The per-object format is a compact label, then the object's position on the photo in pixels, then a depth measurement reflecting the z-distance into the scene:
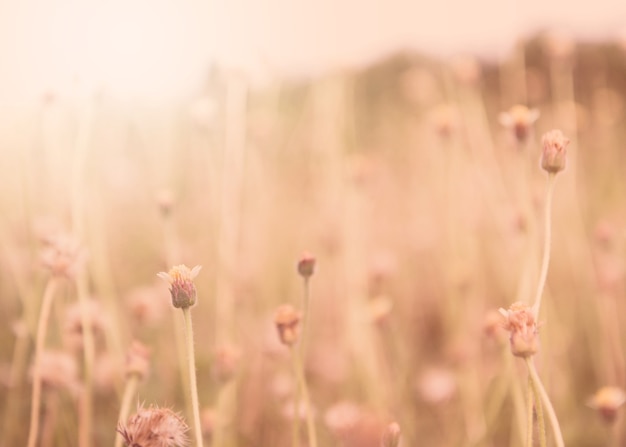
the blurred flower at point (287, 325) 0.46
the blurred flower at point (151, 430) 0.42
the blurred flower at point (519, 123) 0.52
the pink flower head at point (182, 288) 0.43
